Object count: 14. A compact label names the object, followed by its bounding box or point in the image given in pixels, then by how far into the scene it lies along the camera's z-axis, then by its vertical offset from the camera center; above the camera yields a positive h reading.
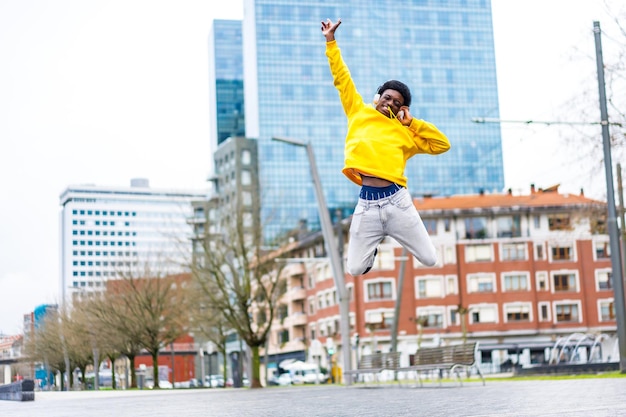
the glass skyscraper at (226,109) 192.88 +46.42
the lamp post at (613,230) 22.39 +2.28
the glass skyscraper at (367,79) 153.75 +41.88
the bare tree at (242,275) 45.44 +3.37
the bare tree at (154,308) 57.62 +2.34
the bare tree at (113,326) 58.44 +1.40
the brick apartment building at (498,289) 81.75 +3.82
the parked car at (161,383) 90.88 -3.57
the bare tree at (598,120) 28.41 +6.05
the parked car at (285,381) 80.62 -3.21
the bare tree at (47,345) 79.56 +0.55
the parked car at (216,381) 93.12 -3.55
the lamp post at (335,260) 28.02 +2.36
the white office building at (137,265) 62.28 +5.49
